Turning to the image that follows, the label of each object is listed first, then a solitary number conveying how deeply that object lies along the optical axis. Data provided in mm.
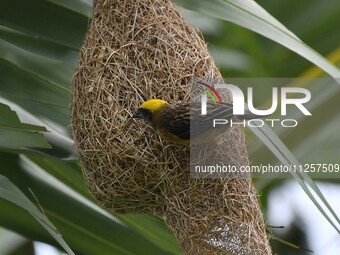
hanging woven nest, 5062
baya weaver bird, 4937
